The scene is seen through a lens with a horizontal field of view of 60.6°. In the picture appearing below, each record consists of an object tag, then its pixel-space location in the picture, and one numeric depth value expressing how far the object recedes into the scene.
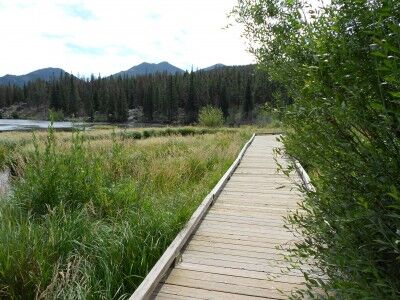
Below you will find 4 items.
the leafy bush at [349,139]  1.54
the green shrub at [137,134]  27.53
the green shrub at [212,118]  37.34
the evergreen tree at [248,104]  78.94
